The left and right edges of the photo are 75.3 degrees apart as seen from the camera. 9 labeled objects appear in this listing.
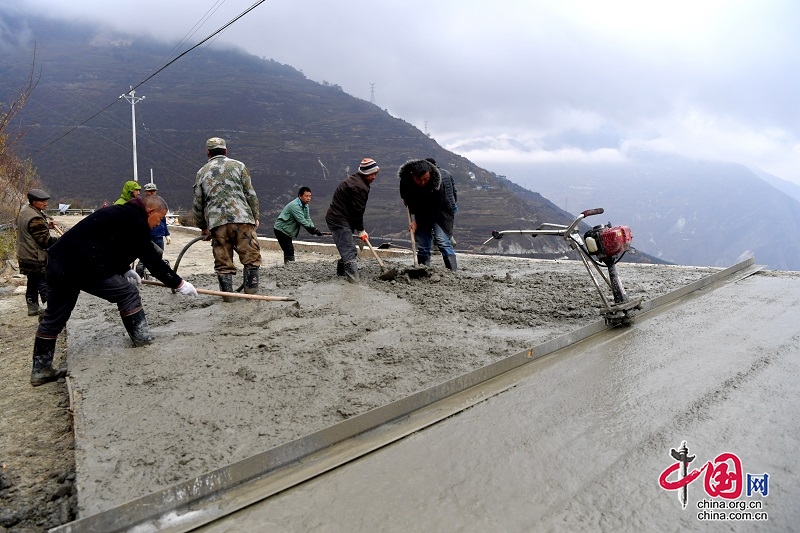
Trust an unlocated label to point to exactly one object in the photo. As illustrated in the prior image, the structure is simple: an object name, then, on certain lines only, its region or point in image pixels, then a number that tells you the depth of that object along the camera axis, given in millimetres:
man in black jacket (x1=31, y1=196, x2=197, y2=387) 3545
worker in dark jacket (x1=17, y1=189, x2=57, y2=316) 5492
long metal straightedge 1994
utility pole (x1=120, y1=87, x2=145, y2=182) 29945
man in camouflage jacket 5086
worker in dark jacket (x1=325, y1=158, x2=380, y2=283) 6121
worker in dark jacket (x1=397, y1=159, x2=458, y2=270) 6523
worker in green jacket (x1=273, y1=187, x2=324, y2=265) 8133
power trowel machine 4051
